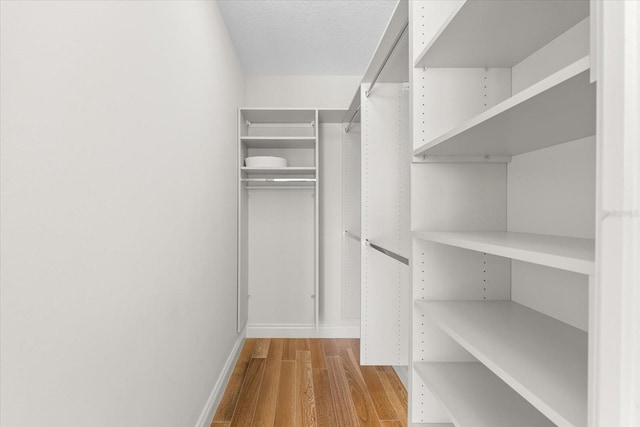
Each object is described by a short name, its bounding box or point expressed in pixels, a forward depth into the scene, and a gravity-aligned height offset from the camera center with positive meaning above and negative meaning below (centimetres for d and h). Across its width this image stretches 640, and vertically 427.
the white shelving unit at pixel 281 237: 322 -24
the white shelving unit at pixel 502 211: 74 +0
